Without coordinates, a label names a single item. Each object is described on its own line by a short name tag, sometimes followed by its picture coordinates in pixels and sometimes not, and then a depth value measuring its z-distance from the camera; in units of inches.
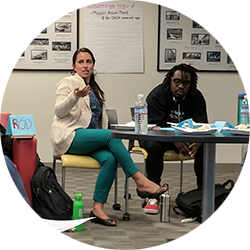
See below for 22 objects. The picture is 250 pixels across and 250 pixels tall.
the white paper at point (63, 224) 169.7
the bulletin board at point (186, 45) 336.2
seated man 219.7
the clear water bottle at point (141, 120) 154.4
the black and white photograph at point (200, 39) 339.6
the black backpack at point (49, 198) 180.6
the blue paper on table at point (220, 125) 159.5
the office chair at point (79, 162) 195.5
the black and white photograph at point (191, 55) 339.8
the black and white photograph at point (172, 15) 335.9
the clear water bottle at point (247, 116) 172.5
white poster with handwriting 330.6
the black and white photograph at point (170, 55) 337.8
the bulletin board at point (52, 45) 328.7
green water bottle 183.1
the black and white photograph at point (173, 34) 336.4
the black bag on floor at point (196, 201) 197.6
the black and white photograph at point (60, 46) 329.8
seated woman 192.0
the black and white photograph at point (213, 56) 342.5
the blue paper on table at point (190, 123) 158.5
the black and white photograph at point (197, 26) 338.8
